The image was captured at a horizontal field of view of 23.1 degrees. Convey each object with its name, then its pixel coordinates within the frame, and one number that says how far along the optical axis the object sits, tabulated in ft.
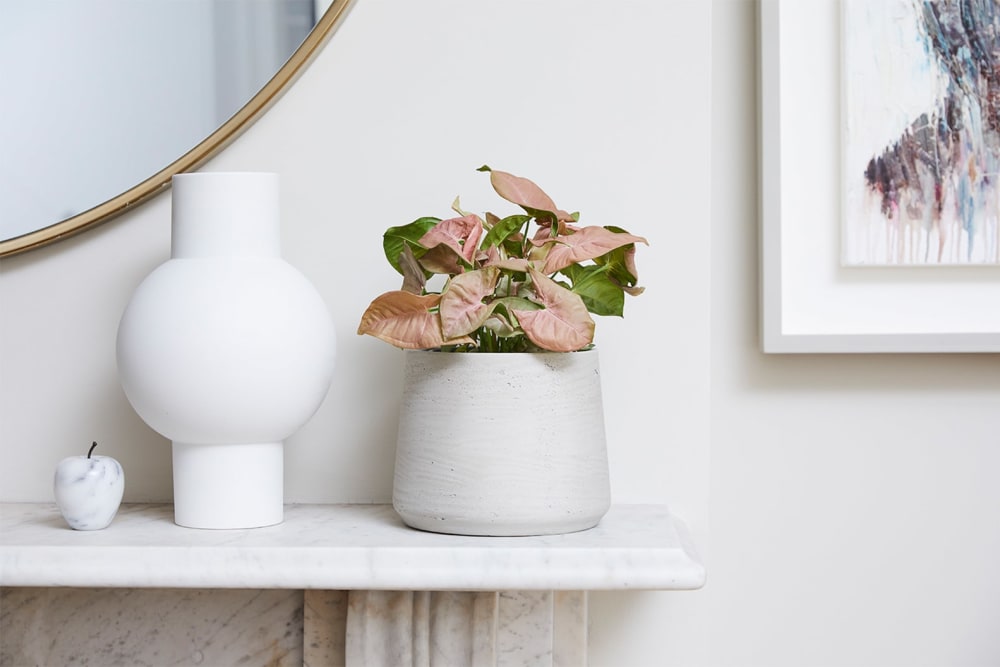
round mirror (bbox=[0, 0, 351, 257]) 8.63
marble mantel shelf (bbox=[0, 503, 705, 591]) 7.74
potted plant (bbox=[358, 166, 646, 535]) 7.84
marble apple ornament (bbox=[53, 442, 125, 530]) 8.06
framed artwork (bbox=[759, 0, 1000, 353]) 8.72
